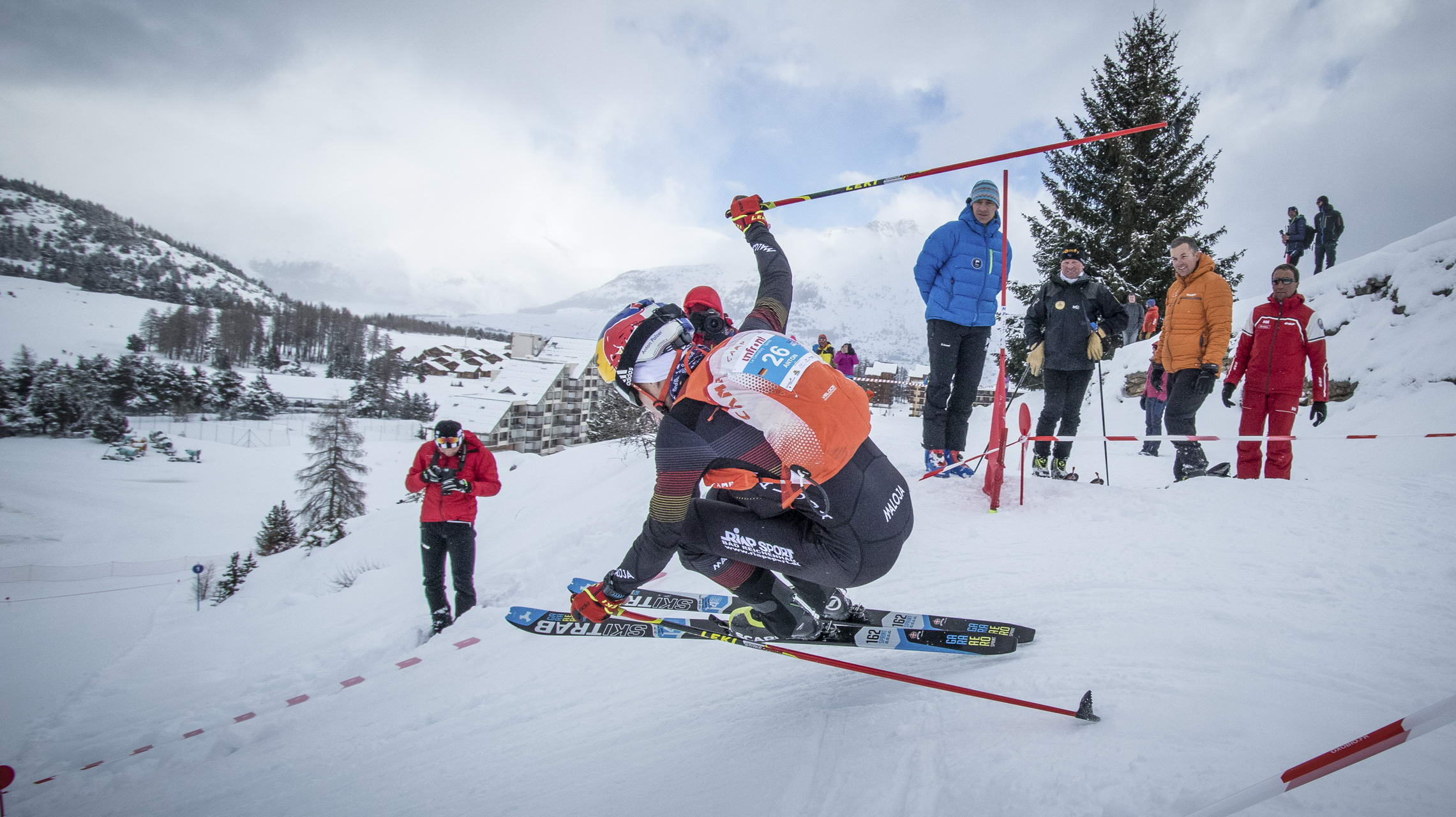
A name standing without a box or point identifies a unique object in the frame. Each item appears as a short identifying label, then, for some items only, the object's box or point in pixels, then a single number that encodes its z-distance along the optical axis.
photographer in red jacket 5.68
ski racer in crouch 2.34
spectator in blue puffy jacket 5.24
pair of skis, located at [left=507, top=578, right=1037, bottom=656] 2.80
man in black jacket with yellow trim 5.47
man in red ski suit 5.09
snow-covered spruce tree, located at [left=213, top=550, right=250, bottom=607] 14.17
